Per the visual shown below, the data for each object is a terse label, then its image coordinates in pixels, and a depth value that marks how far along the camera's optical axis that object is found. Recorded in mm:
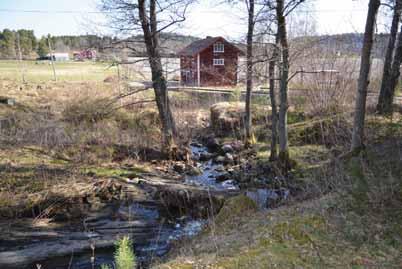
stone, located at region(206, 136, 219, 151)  11391
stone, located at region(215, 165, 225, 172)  9284
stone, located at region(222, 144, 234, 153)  10524
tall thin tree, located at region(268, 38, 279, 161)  7848
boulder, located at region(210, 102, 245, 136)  12320
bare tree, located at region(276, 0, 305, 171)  6781
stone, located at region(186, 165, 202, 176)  9030
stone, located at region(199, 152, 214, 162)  10422
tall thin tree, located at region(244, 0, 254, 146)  7721
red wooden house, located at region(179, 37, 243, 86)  25188
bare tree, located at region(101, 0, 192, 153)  8891
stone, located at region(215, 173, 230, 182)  8484
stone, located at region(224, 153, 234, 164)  9712
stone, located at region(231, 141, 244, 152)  10638
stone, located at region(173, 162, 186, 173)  9195
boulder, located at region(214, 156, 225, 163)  9927
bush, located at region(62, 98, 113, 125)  11805
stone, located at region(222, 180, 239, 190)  7804
